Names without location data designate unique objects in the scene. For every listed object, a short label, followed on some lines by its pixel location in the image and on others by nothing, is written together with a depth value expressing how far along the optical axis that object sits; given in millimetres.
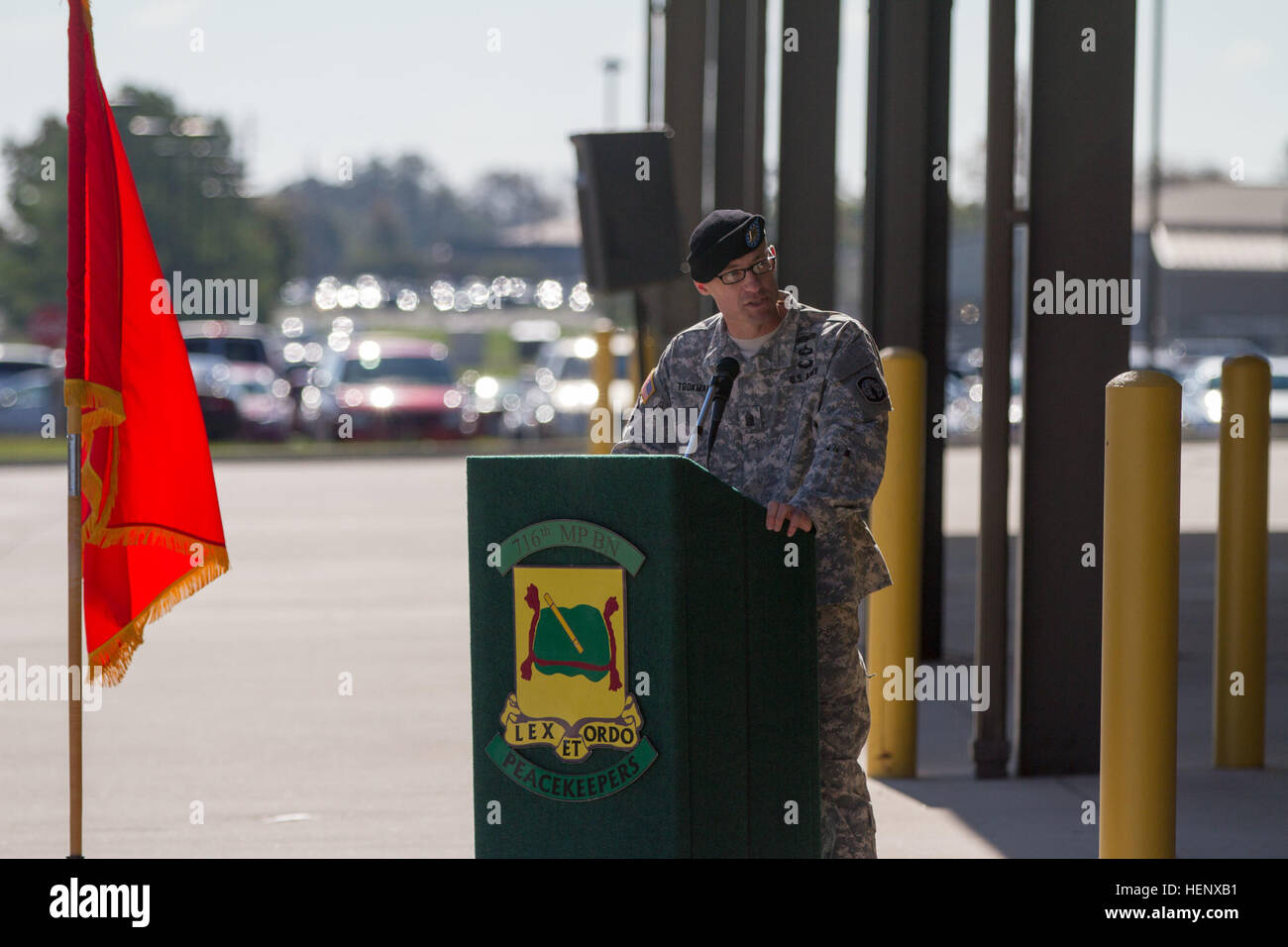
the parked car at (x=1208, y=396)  32219
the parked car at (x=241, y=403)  28938
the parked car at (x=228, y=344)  35062
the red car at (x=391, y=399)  28328
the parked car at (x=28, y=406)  31766
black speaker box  10359
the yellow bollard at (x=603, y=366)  16125
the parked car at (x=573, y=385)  29281
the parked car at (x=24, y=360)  35125
